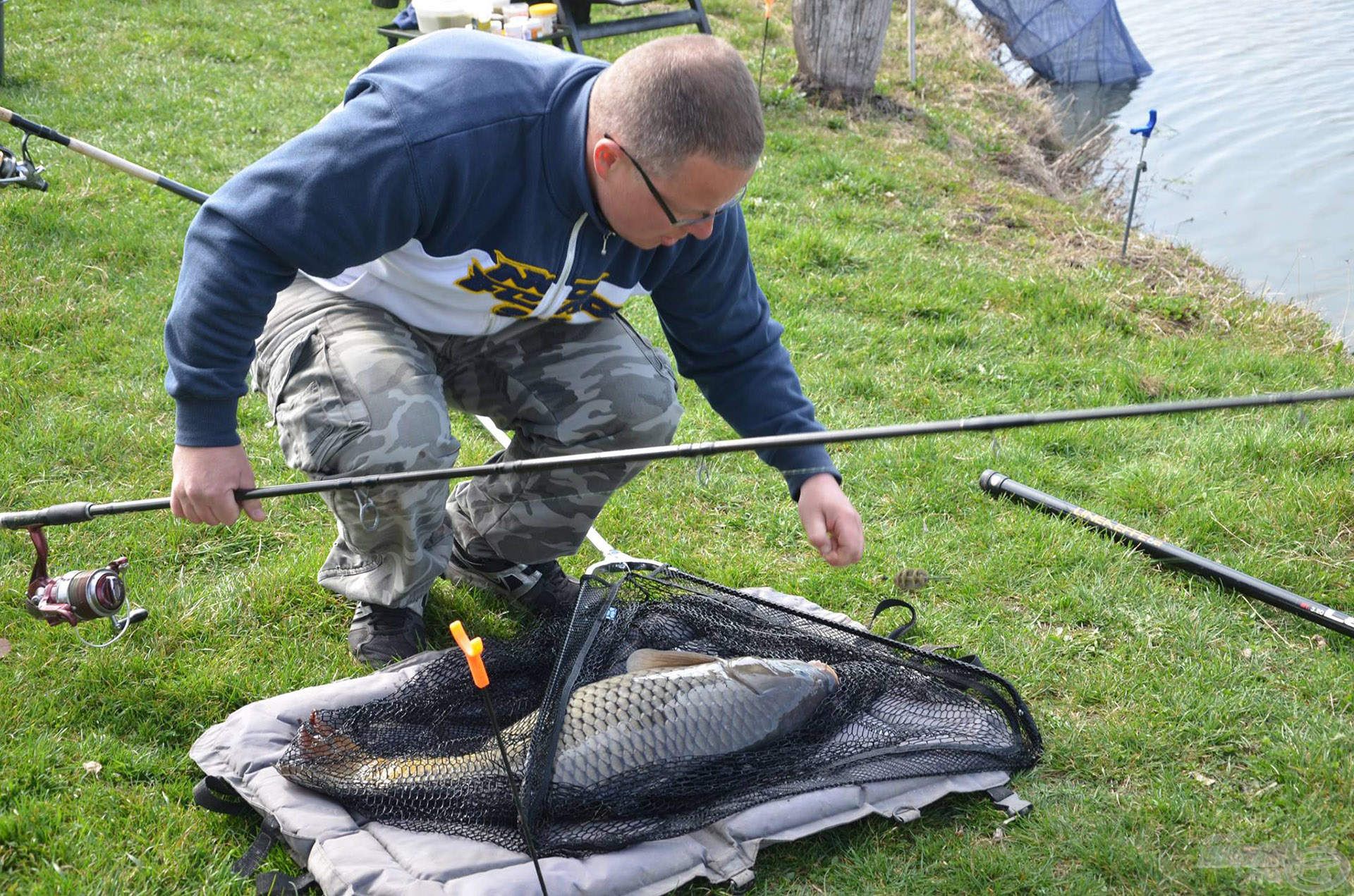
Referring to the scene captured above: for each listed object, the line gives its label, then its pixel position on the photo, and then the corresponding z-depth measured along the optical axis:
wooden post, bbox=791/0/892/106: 7.58
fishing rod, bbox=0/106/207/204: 3.62
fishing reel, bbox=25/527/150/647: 2.36
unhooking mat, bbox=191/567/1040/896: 1.99
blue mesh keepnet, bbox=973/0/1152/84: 9.49
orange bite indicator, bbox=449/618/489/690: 1.71
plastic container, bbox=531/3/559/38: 7.05
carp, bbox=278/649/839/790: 2.16
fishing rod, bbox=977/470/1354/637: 2.83
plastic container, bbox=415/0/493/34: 6.32
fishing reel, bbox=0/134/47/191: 3.86
